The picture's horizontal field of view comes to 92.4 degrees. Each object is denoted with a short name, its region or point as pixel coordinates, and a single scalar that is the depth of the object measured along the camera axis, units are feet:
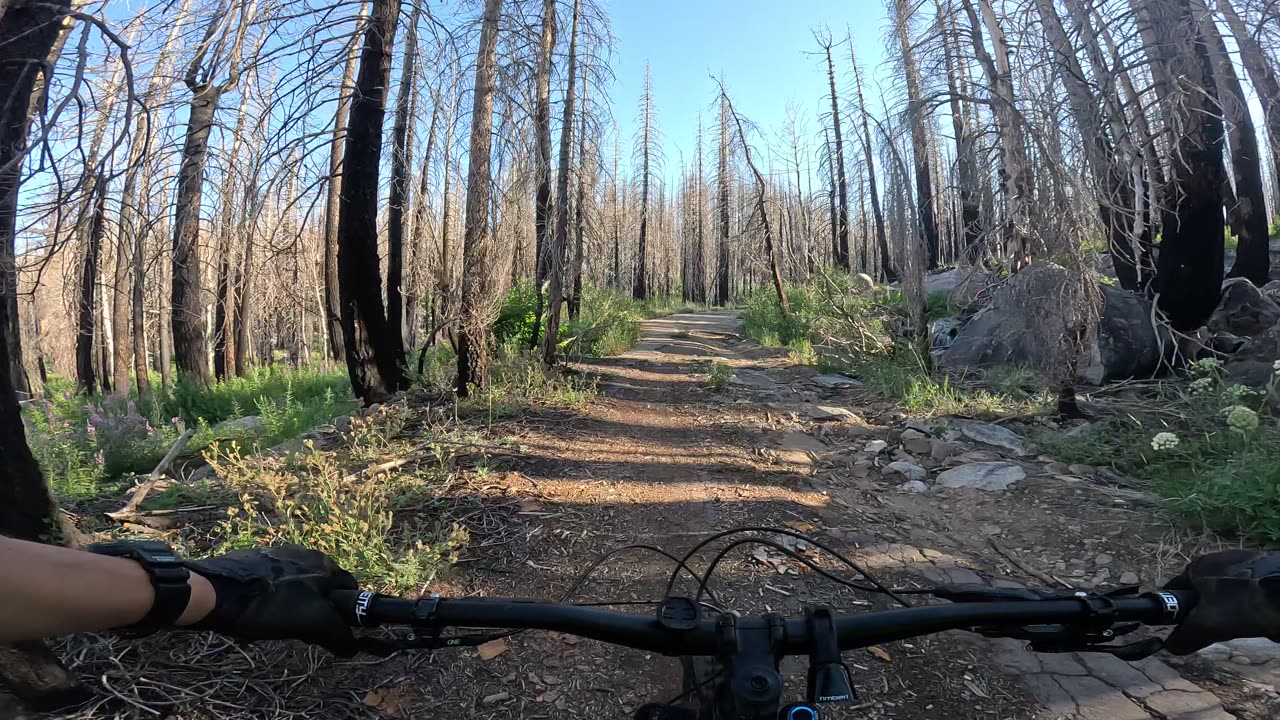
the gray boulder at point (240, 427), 20.07
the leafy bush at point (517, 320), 27.37
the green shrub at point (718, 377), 24.99
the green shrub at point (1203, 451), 10.83
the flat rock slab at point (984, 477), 14.38
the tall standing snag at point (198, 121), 10.41
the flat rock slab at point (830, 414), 20.74
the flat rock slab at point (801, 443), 17.65
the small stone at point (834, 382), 27.02
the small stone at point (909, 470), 15.43
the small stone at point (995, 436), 16.58
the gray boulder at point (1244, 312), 20.94
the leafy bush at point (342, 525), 9.19
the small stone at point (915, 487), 14.68
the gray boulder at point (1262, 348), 18.10
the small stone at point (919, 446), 16.83
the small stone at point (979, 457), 15.80
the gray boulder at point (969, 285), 19.31
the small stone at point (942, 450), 16.31
